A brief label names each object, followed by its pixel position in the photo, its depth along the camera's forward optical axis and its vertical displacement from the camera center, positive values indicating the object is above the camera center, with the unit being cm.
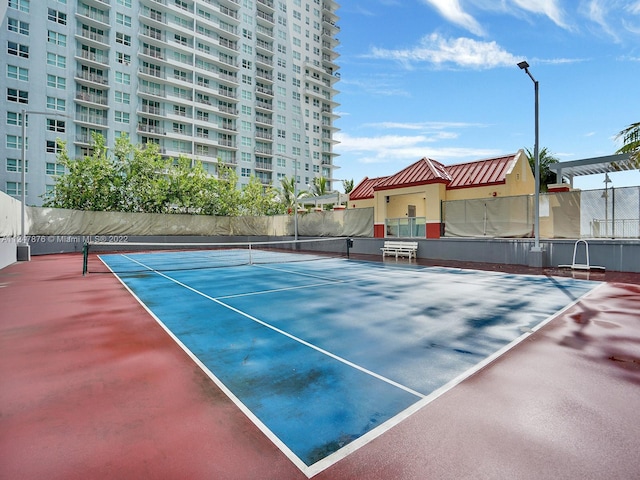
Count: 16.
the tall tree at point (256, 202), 4141 +379
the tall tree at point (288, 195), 4994 +574
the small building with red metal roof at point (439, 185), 2252 +319
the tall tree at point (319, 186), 5025 +694
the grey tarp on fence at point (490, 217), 1823 +87
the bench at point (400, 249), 2189 -105
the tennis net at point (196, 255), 1836 -167
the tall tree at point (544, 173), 4469 +777
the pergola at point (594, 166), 1741 +363
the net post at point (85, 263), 1498 -135
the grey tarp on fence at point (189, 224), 2678 +81
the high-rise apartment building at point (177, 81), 4556 +2530
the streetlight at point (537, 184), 1603 +217
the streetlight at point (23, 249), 2099 -100
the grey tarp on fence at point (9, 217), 1756 +91
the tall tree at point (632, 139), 1382 +375
